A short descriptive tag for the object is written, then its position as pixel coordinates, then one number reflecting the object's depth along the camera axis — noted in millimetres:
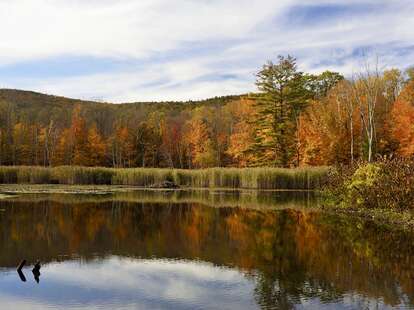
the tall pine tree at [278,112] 46156
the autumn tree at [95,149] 61012
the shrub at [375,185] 17172
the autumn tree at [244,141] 49572
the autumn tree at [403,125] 38562
